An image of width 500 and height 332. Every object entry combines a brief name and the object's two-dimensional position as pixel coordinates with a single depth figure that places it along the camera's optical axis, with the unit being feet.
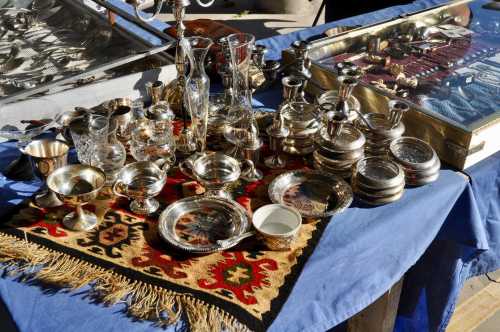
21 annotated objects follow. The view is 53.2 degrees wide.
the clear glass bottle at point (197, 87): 3.54
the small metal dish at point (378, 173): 3.39
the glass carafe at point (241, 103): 3.59
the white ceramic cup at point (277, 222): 2.98
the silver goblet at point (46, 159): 3.32
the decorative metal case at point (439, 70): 3.95
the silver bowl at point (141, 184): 3.20
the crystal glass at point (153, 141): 3.71
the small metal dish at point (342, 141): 3.61
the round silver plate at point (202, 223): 3.02
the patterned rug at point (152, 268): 2.62
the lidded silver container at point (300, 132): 3.89
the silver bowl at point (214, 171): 3.29
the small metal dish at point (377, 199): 3.43
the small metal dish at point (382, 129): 3.88
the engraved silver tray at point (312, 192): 3.39
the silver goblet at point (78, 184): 3.14
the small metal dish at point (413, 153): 3.62
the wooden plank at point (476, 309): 5.12
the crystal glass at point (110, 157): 3.55
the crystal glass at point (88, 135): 3.50
